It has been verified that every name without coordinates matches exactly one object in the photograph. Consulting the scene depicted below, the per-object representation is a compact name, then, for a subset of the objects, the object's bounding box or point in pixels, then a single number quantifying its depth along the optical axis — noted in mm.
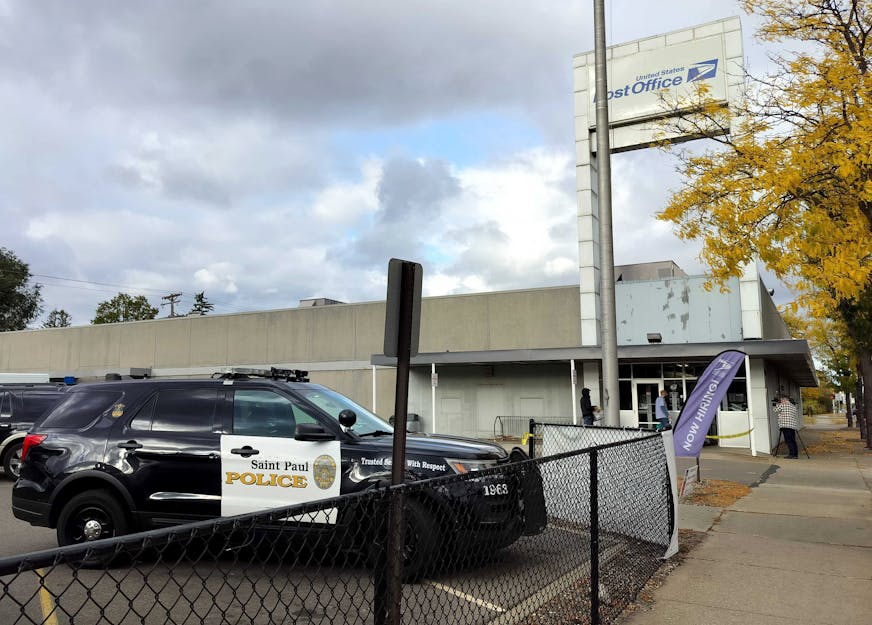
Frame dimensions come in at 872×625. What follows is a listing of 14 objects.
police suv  6316
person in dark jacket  22234
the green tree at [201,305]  101412
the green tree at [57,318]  95375
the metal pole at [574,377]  24239
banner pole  21338
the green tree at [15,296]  67812
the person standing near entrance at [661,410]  21109
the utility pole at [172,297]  74500
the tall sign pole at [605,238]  9773
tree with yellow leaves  8820
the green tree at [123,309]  82000
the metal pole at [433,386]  25712
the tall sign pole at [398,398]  3160
